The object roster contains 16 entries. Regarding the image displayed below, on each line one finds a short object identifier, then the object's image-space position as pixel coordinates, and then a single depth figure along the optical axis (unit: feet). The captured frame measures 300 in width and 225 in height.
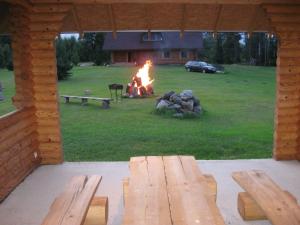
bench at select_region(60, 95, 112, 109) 48.98
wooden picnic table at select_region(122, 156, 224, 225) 8.77
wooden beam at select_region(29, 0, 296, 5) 19.42
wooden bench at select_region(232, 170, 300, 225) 9.80
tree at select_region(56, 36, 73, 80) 87.10
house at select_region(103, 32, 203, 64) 130.00
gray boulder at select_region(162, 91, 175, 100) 45.42
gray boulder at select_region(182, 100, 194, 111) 42.73
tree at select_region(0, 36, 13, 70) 94.00
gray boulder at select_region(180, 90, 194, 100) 43.16
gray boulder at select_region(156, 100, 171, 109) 43.77
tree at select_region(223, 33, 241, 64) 145.69
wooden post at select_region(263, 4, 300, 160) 20.75
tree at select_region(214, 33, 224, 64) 143.33
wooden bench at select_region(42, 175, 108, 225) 9.67
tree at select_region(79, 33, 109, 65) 142.20
